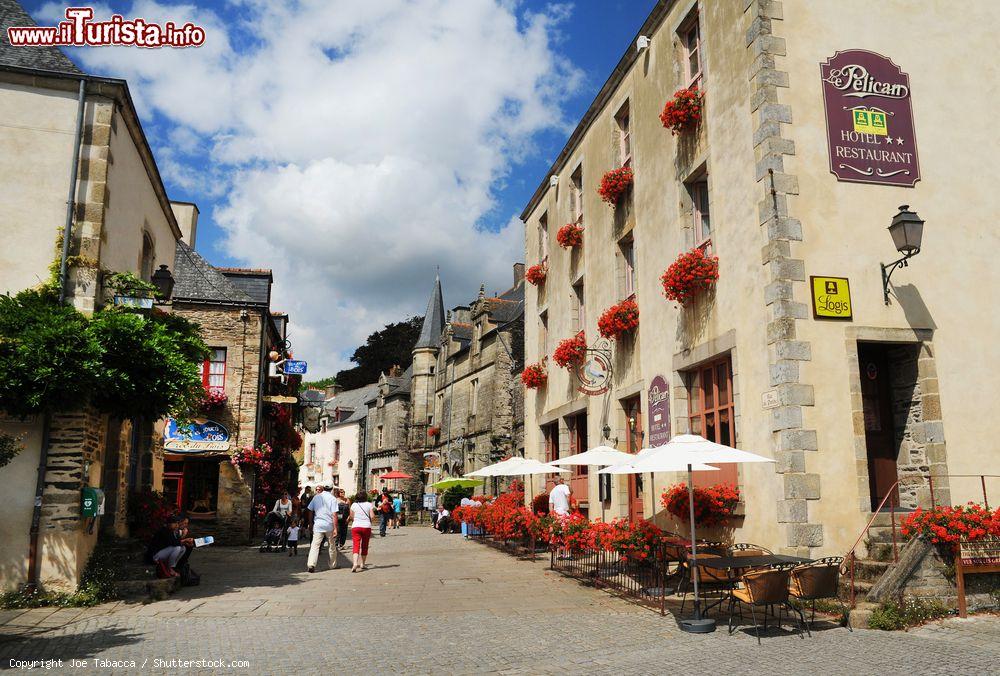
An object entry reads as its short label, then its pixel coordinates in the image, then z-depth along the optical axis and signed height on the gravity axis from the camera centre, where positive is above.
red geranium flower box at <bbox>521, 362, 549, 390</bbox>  18.41 +2.55
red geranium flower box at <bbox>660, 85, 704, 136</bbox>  11.32 +5.56
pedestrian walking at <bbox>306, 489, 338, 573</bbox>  13.66 -0.64
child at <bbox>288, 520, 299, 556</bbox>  16.66 -1.22
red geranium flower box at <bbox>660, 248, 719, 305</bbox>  10.54 +2.88
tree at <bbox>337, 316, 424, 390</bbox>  59.22 +10.55
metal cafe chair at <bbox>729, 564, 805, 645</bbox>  6.89 -0.99
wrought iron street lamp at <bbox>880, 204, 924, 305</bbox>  8.90 +2.92
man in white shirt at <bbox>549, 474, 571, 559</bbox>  14.08 -0.37
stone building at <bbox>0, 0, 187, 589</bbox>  9.10 +3.48
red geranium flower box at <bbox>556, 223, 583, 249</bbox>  16.70 +5.43
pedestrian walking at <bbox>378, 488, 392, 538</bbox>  23.37 -0.95
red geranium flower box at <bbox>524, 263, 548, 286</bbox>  19.19 +5.26
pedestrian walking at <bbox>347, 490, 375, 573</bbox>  13.00 -0.84
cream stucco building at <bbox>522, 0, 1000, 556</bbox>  8.82 +2.70
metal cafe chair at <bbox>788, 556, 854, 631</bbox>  6.97 -0.95
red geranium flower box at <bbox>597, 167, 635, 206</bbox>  14.00 +5.52
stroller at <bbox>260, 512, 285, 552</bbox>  17.48 -1.16
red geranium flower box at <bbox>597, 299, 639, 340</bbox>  13.27 +2.84
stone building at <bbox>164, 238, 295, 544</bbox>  19.48 +2.30
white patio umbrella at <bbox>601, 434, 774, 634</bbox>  7.66 +0.24
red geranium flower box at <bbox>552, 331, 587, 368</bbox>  15.62 +2.68
